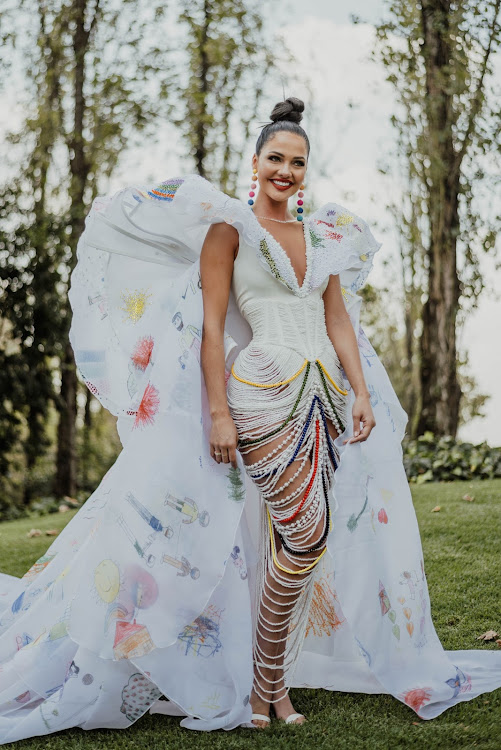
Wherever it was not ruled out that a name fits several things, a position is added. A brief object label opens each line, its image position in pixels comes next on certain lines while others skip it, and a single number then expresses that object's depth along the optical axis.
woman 2.61
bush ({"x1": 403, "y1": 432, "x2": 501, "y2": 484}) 7.50
